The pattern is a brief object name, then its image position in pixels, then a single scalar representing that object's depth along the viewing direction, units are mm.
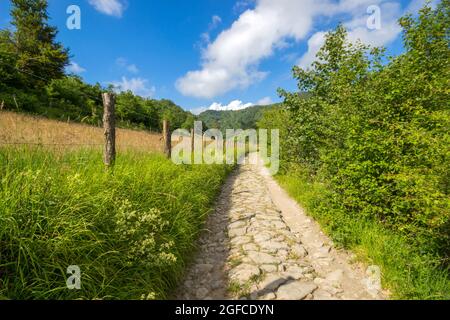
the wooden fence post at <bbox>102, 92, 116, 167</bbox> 4207
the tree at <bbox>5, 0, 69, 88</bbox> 23875
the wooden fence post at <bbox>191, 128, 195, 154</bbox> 11086
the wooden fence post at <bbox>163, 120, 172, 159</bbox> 7405
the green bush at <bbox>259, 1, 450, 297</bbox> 3203
